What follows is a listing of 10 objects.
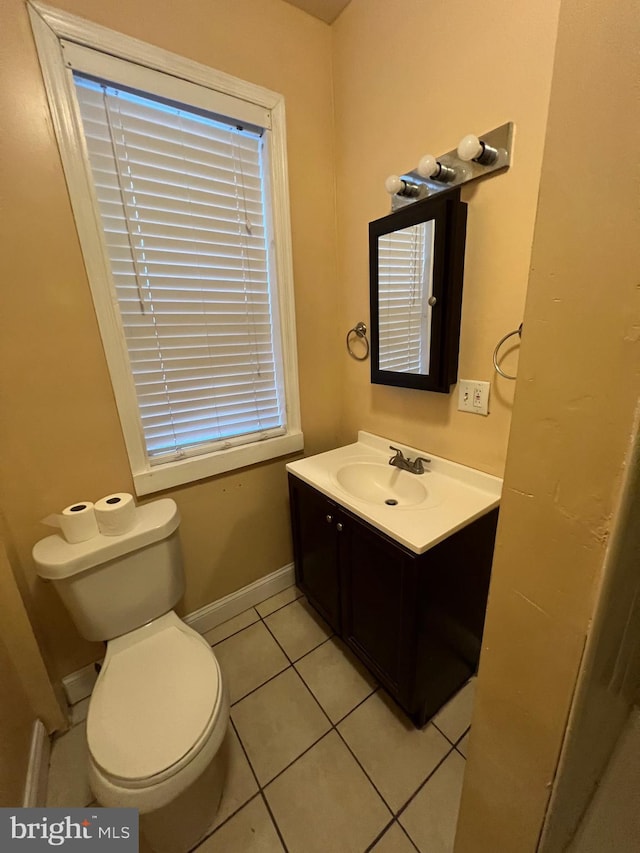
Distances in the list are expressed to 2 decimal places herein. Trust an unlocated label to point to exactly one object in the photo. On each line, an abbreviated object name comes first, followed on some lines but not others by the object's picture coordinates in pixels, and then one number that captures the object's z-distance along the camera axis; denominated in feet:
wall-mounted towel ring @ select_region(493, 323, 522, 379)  3.50
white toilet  2.71
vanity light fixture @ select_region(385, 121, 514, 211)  3.21
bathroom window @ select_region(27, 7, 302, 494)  3.62
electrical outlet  3.93
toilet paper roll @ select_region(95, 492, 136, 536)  3.68
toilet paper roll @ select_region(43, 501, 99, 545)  3.61
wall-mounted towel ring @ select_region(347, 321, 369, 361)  5.28
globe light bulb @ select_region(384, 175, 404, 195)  4.00
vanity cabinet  3.45
